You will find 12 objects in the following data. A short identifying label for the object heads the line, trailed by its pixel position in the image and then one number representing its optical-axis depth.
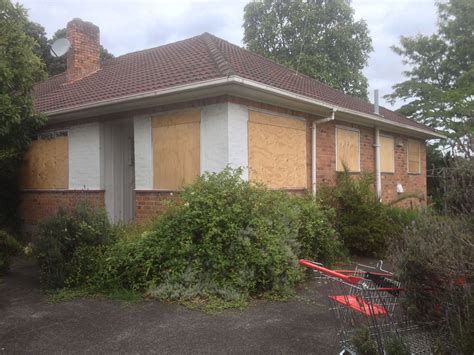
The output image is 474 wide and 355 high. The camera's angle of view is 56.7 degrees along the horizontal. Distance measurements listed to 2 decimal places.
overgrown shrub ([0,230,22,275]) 6.90
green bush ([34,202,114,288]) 6.13
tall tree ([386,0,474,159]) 18.48
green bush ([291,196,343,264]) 7.13
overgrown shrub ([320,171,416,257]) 8.76
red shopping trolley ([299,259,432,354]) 3.06
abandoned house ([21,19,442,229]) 7.78
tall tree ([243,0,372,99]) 25.58
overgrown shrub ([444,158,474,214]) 3.29
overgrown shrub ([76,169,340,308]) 5.78
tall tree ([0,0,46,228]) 7.06
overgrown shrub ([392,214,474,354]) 2.68
